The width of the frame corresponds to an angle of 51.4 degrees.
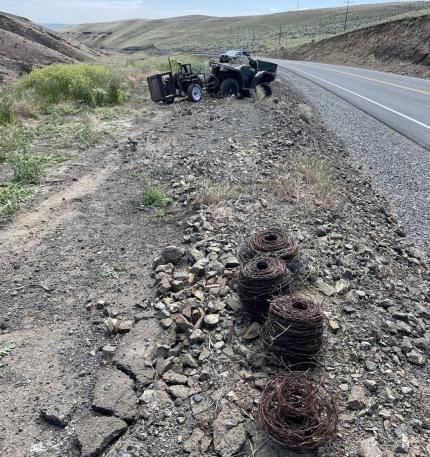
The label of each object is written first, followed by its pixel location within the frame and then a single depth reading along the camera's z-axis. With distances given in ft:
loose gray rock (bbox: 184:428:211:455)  10.71
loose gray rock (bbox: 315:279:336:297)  15.72
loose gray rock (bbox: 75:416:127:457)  10.91
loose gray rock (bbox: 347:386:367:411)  11.44
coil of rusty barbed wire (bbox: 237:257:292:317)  14.20
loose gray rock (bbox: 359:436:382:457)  10.30
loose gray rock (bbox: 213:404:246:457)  10.63
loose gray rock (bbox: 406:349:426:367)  13.18
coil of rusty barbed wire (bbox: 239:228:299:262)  15.97
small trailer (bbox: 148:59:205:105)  48.60
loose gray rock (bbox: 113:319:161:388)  13.12
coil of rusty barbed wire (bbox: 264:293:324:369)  12.47
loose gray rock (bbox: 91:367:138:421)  11.91
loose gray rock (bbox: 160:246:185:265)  18.57
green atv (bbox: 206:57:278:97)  49.01
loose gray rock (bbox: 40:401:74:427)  11.69
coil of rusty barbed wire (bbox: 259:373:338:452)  10.19
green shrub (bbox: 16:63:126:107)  50.34
